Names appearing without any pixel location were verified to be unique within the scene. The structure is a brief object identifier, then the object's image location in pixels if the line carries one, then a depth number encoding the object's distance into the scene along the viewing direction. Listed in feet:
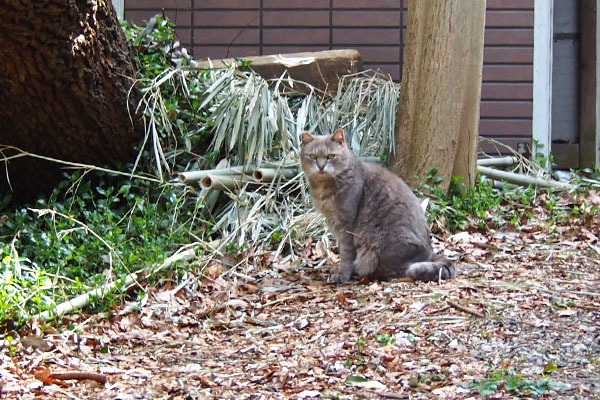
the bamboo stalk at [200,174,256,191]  19.03
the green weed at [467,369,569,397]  10.17
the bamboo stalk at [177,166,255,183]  19.15
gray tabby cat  16.25
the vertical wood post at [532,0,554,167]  26.78
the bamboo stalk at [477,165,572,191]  23.00
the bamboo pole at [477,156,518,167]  24.44
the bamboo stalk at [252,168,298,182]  19.76
